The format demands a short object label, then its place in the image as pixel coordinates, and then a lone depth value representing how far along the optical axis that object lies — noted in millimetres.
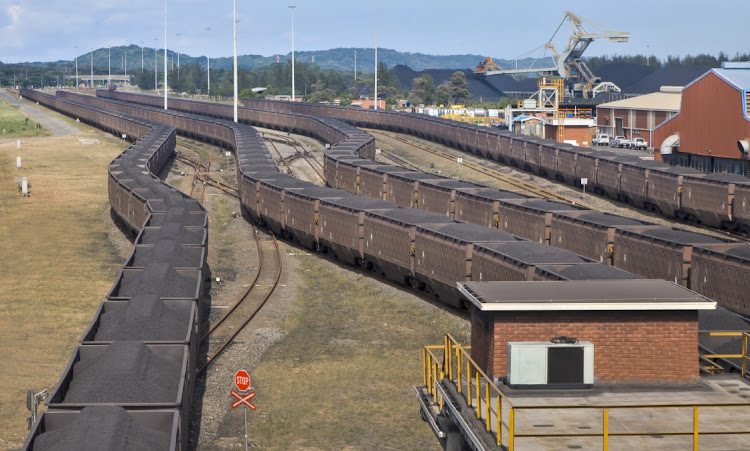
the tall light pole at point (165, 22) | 112412
